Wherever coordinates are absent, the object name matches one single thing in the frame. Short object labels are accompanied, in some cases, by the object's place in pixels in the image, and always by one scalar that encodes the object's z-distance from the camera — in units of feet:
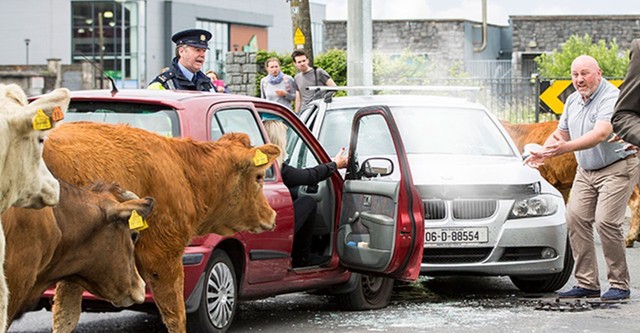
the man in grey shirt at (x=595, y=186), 38.58
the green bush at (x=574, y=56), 152.20
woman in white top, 72.96
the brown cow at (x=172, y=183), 25.98
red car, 30.55
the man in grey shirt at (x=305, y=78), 69.10
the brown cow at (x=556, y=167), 53.88
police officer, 37.93
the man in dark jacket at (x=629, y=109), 31.09
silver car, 38.24
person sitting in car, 33.78
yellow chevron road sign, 85.51
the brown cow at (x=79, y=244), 21.61
